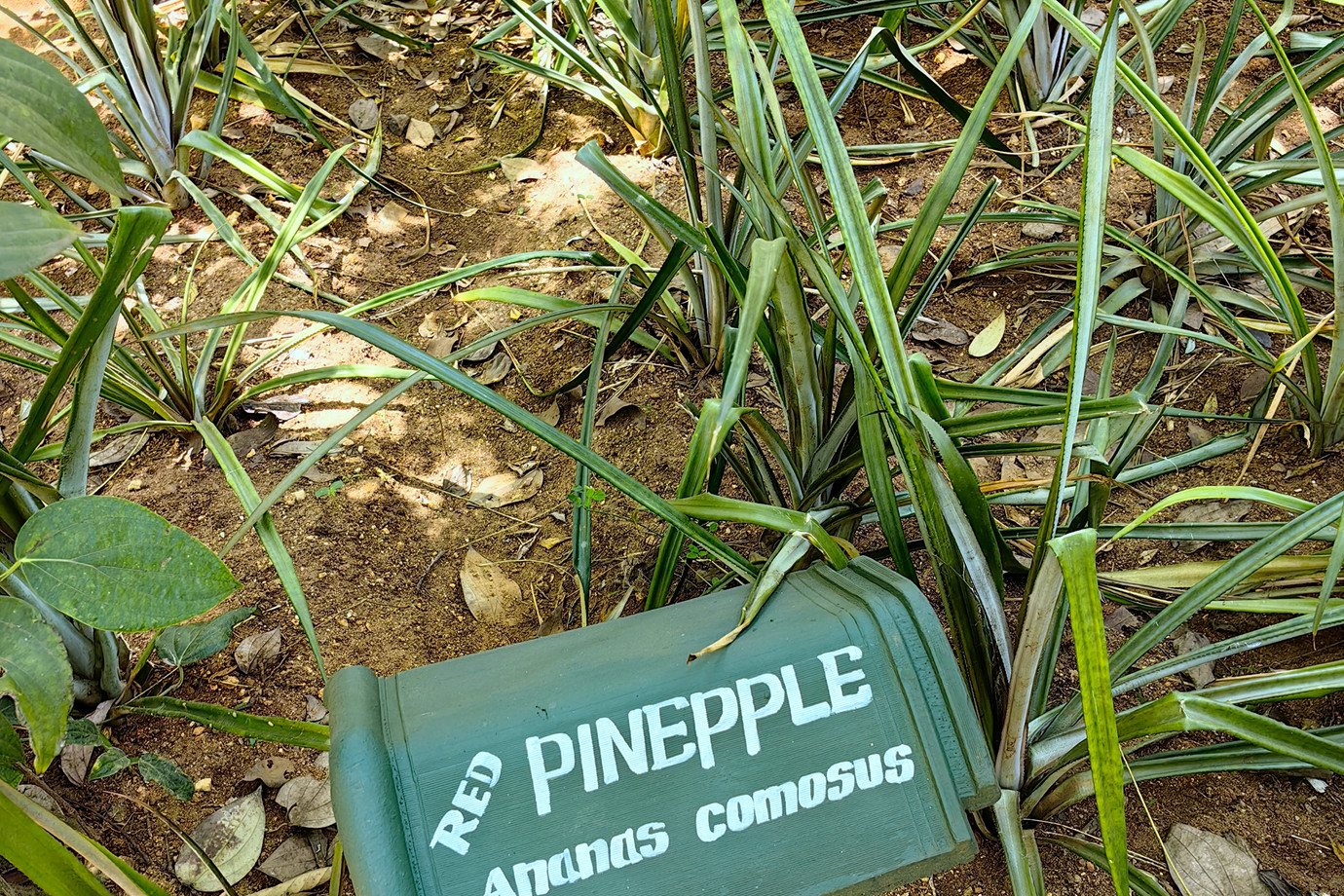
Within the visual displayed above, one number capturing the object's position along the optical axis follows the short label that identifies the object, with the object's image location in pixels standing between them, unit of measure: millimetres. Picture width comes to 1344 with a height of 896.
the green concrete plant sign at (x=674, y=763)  697
